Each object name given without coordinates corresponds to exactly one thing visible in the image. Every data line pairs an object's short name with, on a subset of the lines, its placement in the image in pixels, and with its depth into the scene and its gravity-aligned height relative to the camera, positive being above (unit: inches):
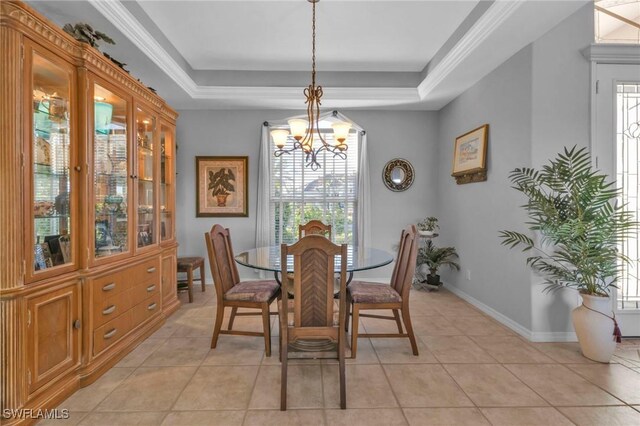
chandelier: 108.4 +26.9
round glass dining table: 96.6 -16.5
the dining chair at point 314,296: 76.1 -21.1
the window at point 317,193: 187.5 +9.9
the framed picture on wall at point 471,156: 137.9 +24.8
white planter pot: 93.8 -34.8
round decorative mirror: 188.5 +20.5
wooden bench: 152.6 -27.2
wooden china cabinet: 63.7 -1.1
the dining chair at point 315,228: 145.9 -8.2
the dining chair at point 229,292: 101.3 -26.8
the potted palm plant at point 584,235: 93.6 -7.3
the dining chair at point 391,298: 99.1 -27.4
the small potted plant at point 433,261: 167.6 -26.9
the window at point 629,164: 111.3 +16.0
